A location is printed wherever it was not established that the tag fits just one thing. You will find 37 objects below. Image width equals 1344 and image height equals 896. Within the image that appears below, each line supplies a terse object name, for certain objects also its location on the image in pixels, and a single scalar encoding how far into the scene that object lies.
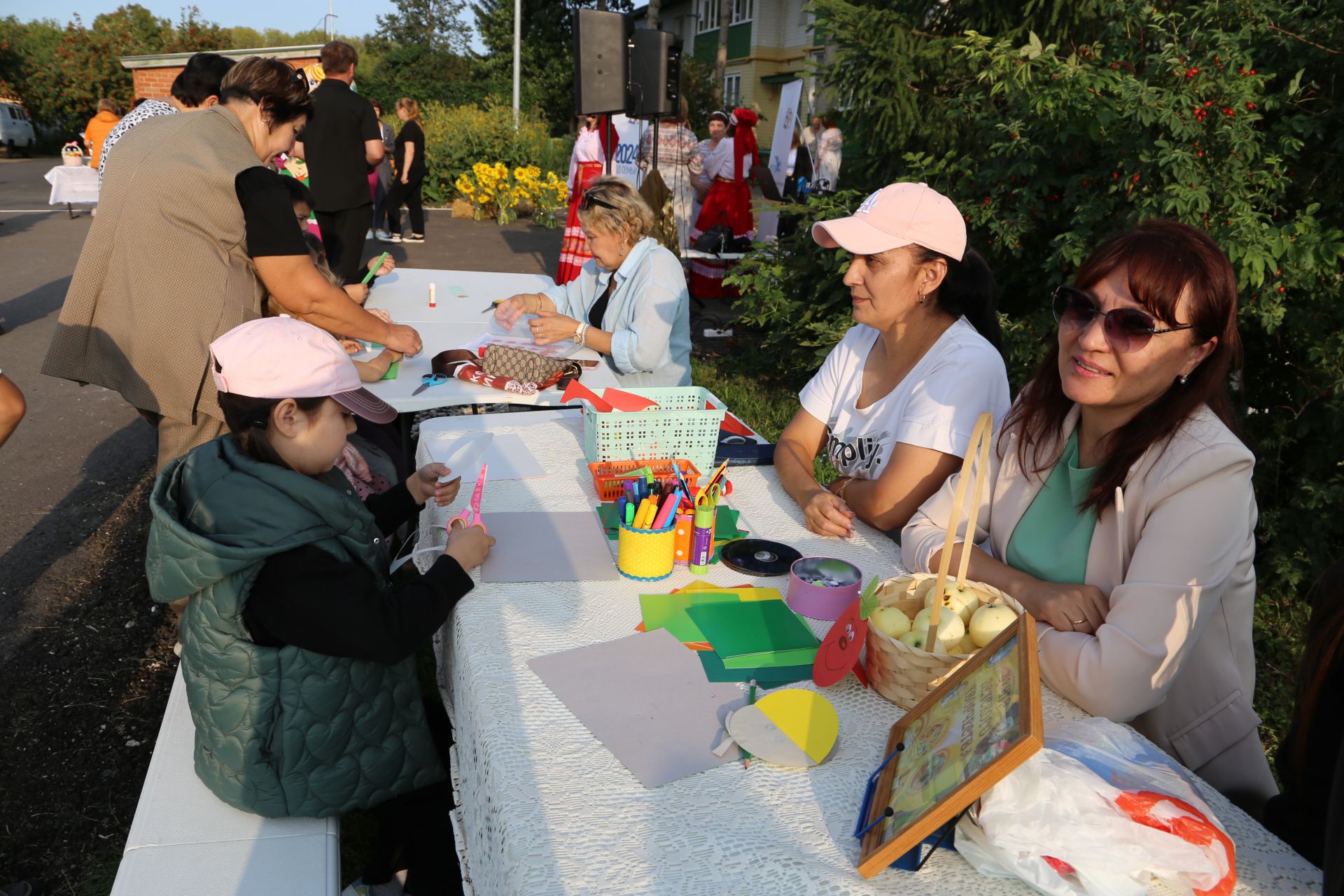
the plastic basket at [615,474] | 2.22
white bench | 1.54
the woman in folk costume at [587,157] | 9.76
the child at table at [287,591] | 1.57
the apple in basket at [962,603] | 1.48
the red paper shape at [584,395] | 2.41
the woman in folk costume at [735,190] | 9.65
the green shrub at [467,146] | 16.95
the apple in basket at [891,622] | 1.47
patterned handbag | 3.27
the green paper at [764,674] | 1.53
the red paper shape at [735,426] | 2.91
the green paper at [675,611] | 1.68
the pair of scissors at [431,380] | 3.22
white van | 26.00
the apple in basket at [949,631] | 1.43
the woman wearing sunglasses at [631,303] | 3.67
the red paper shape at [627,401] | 2.50
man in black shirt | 6.77
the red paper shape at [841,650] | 1.43
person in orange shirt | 11.88
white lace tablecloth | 1.11
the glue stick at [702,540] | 1.89
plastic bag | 1.02
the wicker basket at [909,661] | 1.38
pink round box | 1.74
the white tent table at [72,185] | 12.62
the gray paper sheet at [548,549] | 1.88
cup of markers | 1.84
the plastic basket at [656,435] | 2.26
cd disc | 1.93
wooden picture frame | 0.95
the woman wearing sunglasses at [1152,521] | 1.48
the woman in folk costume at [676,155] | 9.97
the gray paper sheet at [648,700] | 1.32
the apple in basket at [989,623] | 1.41
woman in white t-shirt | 2.18
